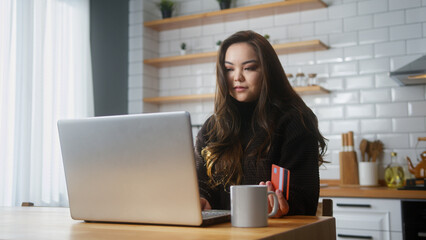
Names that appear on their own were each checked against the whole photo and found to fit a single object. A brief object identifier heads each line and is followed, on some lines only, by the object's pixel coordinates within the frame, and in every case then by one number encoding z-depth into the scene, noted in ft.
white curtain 9.87
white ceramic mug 3.73
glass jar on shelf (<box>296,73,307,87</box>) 11.93
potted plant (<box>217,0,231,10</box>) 13.07
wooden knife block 11.39
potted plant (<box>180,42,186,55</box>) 13.56
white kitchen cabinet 9.38
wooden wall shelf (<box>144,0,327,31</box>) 12.07
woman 5.39
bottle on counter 10.69
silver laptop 3.74
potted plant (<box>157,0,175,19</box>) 13.82
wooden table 3.42
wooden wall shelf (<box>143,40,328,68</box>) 11.73
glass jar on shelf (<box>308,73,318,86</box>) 11.78
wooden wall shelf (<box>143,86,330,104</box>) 11.55
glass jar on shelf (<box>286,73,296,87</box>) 12.09
